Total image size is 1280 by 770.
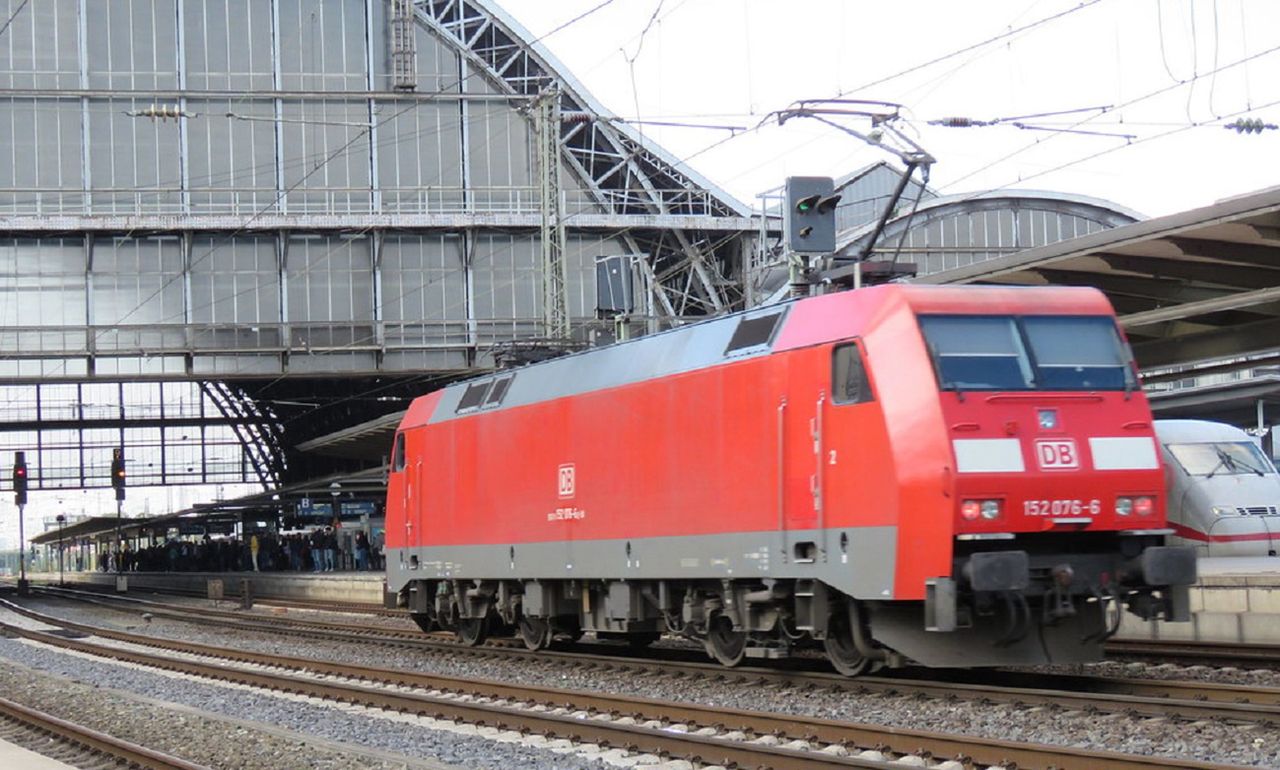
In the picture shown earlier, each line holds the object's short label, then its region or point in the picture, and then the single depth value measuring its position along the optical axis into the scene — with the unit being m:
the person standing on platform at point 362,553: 56.00
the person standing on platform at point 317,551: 62.39
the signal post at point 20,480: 52.56
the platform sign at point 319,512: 62.88
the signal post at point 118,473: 54.25
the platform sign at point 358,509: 59.09
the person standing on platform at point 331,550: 61.16
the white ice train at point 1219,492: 26.48
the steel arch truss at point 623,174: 52.59
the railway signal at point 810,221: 21.53
